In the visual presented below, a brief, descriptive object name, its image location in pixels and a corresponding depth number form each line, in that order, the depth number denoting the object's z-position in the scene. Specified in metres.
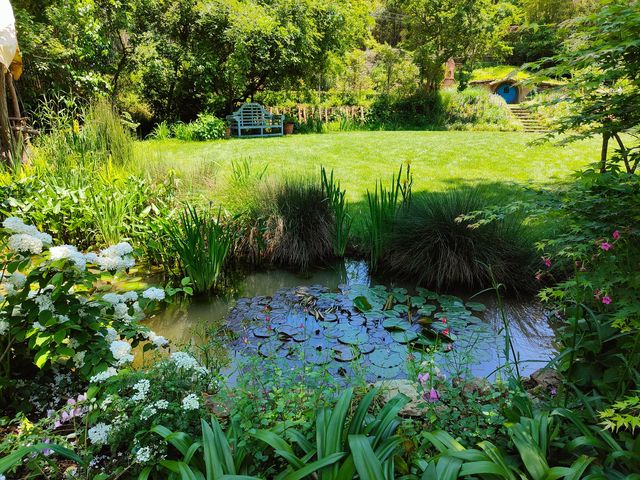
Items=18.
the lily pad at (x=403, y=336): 3.00
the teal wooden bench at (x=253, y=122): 13.23
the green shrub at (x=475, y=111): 14.06
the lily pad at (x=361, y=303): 3.22
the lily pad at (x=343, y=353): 2.77
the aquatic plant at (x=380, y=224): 4.07
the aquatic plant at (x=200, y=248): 3.66
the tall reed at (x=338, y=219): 4.23
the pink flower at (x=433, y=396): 1.68
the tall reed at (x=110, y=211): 4.20
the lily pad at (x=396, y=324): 3.15
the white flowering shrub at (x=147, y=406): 1.48
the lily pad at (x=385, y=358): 2.73
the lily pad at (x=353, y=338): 2.98
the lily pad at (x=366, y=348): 2.87
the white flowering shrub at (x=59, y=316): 1.76
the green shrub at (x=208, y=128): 12.14
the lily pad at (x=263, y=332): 3.10
